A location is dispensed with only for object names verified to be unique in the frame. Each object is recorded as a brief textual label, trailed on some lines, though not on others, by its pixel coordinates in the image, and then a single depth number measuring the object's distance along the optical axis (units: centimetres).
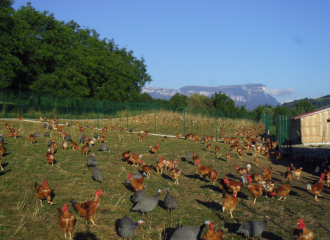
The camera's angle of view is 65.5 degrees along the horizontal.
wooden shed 2189
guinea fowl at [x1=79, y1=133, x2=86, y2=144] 1566
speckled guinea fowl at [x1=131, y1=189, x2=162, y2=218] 673
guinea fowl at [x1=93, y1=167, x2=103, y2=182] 880
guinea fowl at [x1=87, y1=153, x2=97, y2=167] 1028
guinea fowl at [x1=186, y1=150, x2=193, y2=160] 1380
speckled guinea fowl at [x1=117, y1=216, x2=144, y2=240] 548
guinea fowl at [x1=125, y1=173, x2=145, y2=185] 886
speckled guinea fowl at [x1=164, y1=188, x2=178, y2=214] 719
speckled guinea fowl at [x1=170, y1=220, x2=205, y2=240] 529
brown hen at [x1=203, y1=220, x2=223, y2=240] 533
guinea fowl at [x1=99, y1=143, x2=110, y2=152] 1366
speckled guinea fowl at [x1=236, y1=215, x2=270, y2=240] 575
